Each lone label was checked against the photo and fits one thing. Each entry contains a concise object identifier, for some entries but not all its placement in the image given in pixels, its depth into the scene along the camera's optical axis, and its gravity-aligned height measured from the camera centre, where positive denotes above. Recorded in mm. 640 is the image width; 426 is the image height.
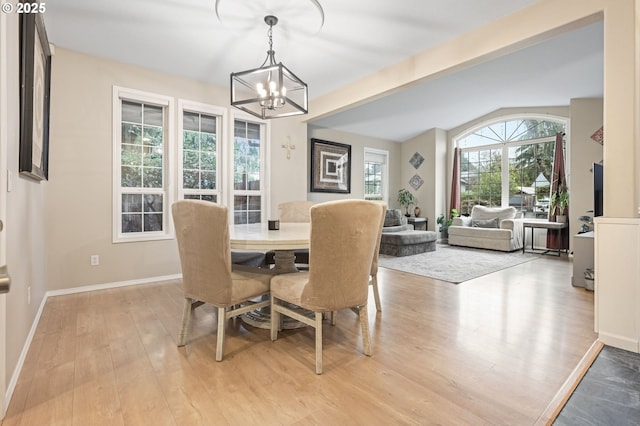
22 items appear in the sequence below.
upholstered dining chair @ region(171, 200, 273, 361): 1794 -332
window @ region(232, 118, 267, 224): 4434 +607
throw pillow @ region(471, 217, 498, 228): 6340 -226
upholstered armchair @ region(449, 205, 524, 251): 5906 -343
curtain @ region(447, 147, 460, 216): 7555 +725
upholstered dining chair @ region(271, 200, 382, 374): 1679 -294
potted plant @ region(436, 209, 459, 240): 7344 -261
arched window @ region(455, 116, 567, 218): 6344 +1113
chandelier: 2197 +981
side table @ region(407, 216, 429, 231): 7293 -245
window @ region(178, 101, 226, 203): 3945 +802
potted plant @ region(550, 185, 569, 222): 5672 +202
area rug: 4109 -797
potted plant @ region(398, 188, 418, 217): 7741 +329
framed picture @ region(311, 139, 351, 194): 6160 +945
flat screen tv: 2541 +197
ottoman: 5402 -555
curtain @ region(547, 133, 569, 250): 5695 +564
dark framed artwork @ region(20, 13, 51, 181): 1828 +767
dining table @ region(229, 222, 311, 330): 1917 -203
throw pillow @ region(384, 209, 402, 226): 6191 -127
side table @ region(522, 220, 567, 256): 5445 -226
